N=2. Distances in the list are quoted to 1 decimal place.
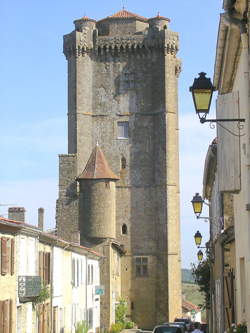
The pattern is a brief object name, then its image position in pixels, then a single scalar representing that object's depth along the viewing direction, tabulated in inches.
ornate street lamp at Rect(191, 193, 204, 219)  916.0
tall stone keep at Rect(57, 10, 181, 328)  2433.6
